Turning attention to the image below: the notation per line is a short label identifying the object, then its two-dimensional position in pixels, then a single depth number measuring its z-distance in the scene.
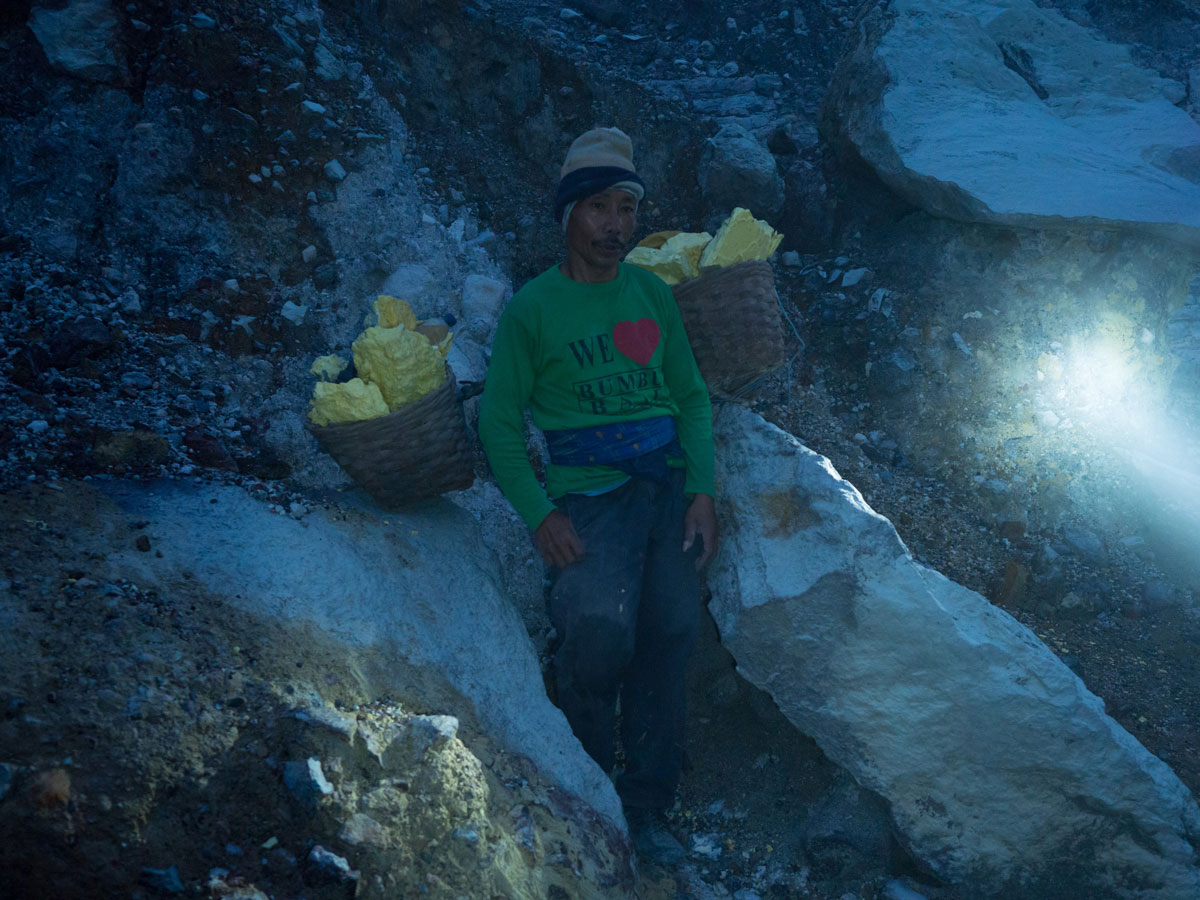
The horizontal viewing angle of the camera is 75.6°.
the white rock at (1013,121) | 3.31
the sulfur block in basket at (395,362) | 2.33
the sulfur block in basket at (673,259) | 2.84
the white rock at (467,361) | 2.99
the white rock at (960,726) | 2.20
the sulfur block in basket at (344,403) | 2.27
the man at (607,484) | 2.35
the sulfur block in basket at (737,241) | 2.78
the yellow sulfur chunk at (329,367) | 2.40
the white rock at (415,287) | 3.11
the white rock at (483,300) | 3.18
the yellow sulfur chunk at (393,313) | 2.48
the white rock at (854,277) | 3.68
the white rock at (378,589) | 2.03
